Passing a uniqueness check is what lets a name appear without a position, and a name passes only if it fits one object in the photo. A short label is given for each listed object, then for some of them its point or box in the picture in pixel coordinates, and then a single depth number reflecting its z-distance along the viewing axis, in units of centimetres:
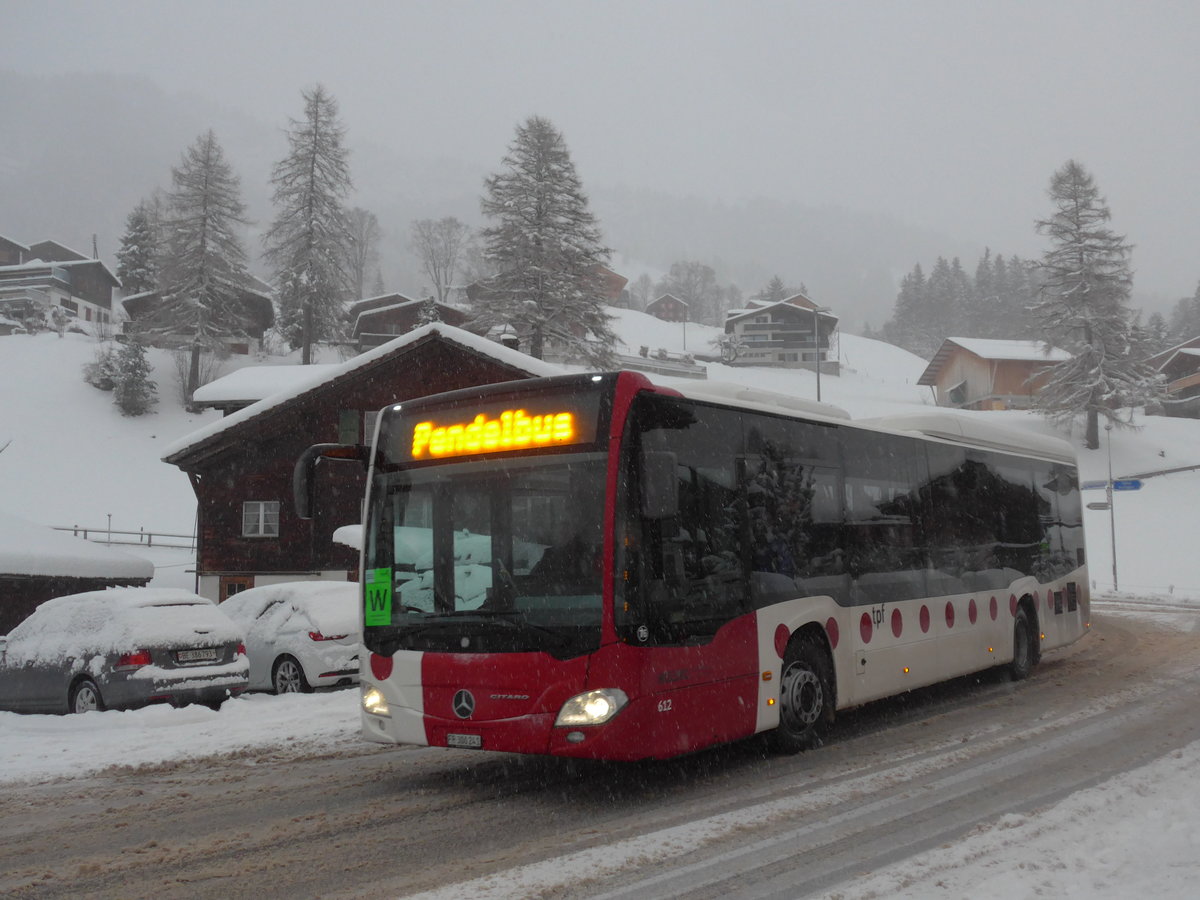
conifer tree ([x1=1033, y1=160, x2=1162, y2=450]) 5297
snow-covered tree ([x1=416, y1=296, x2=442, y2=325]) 6769
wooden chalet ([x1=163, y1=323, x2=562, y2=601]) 2811
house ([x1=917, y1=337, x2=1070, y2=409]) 7256
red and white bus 673
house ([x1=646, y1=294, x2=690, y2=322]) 13662
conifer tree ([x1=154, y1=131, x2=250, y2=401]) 6069
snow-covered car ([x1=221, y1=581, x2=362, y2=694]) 1355
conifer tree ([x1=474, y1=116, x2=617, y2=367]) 4512
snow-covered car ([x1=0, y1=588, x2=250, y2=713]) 1140
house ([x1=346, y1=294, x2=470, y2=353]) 7344
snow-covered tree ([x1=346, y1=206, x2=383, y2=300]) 11058
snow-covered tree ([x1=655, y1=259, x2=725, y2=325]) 16325
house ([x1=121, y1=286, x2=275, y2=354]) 6084
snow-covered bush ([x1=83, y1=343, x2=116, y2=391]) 5859
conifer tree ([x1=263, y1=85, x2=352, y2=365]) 6125
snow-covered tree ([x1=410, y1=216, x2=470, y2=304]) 11081
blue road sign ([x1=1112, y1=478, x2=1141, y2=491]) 2913
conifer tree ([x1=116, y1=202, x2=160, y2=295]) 8675
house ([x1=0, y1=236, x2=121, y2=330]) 8700
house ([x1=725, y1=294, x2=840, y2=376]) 9838
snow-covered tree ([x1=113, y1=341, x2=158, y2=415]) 5647
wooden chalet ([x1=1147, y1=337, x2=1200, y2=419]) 7556
